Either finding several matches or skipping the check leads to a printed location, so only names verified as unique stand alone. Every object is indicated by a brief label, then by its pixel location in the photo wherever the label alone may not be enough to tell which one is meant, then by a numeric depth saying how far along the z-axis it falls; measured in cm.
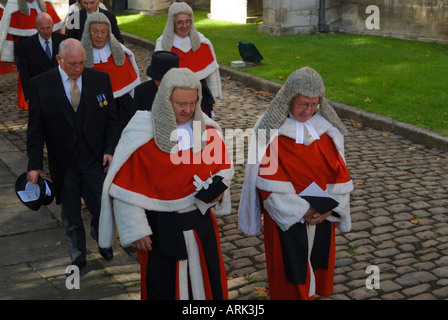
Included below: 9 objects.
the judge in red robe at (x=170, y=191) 482
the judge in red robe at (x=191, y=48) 868
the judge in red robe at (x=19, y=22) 1254
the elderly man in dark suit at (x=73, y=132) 635
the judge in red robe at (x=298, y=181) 522
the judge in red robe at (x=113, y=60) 805
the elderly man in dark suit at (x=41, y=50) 993
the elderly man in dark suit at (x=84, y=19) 996
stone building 1691
